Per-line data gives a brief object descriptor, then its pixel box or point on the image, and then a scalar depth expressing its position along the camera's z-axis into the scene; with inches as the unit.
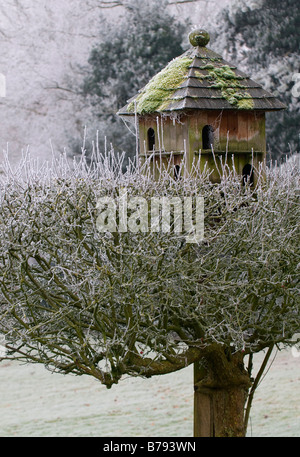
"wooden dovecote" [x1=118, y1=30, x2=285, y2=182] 306.0
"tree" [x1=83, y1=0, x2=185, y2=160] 700.7
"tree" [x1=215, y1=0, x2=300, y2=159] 643.5
